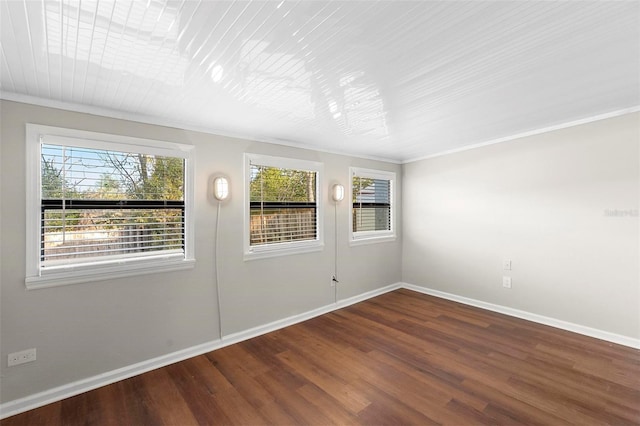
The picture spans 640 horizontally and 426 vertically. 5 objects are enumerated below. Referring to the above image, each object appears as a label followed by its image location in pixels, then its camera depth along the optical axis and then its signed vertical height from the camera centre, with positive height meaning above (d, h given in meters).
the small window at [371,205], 4.43 +0.12
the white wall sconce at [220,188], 2.95 +0.26
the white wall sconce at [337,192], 4.03 +0.29
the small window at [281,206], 3.32 +0.09
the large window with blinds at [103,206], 2.20 +0.07
